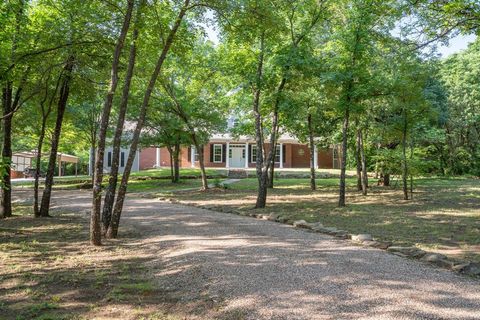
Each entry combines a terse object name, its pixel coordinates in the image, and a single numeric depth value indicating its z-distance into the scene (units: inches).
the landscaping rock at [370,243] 283.6
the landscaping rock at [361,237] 300.1
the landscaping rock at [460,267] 217.8
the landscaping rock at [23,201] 625.0
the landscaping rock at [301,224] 364.5
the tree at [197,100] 725.5
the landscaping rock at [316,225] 352.5
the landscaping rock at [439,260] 227.1
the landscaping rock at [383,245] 275.4
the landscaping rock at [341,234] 317.0
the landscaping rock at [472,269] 212.2
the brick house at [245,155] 1413.6
